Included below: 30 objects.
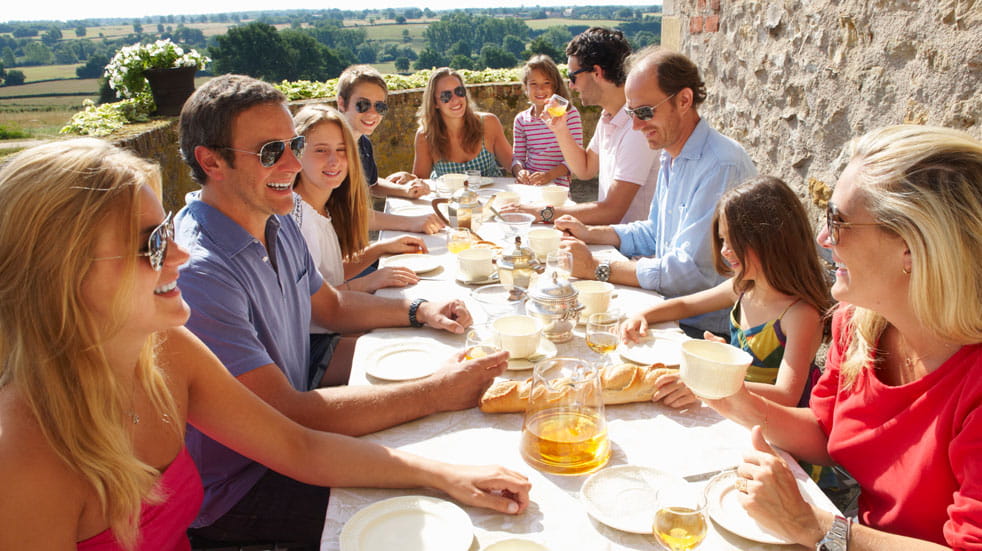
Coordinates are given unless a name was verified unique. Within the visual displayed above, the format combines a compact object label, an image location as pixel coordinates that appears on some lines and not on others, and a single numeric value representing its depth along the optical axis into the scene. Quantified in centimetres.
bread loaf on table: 183
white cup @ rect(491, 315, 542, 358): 206
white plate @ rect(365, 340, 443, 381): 208
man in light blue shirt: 299
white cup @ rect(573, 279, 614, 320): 244
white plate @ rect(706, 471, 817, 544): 135
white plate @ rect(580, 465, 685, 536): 139
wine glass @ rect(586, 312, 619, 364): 220
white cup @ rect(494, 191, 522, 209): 435
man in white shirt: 432
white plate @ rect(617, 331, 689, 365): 212
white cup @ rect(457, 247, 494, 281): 294
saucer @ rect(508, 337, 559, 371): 208
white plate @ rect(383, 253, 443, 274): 319
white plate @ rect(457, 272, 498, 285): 297
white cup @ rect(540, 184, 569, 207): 428
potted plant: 661
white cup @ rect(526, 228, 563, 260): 312
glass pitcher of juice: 153
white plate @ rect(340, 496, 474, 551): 134
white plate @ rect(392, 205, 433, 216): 447
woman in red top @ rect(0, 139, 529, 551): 126
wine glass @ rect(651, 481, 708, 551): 125
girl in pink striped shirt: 572
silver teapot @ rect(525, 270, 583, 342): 227
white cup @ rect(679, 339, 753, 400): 158
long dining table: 137
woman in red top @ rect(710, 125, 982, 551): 134
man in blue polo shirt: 188
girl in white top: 353
